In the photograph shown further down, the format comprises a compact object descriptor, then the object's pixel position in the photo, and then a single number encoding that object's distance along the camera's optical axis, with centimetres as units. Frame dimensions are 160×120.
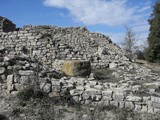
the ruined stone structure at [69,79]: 462
